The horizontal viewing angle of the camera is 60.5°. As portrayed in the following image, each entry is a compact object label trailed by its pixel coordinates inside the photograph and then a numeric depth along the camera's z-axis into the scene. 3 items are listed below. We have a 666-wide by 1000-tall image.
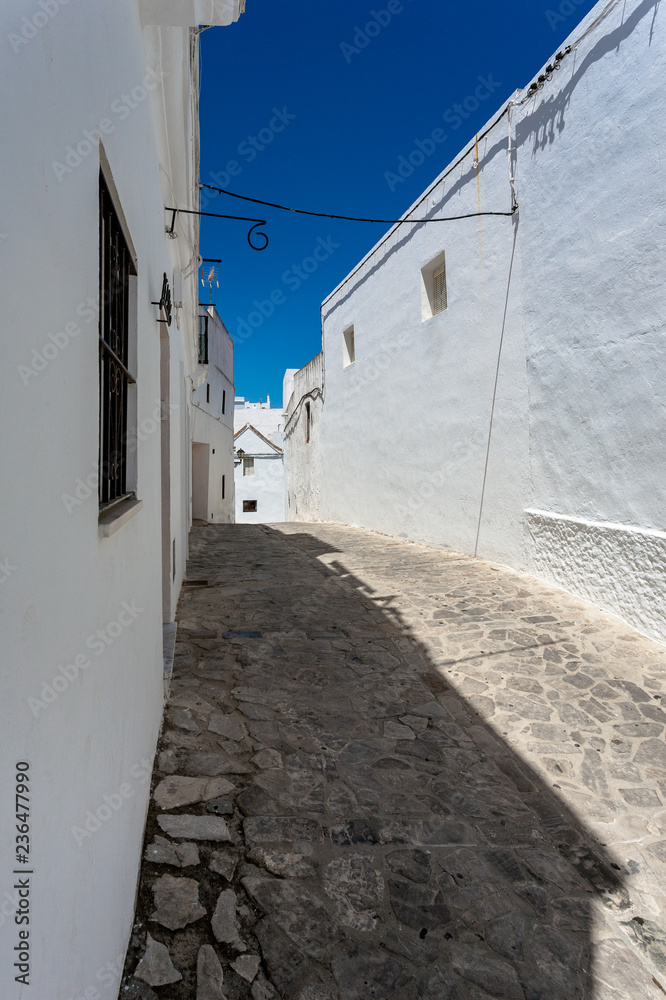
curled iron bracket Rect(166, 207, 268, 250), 4.41
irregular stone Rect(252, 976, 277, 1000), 1.71
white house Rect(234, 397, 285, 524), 29.66
